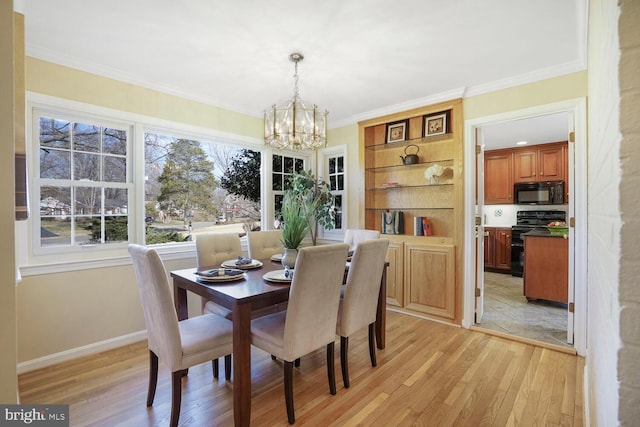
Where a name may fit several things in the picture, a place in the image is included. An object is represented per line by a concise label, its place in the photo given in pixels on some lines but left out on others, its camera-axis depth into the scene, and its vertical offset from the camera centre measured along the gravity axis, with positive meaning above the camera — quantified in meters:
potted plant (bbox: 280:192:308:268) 2.34 -0.16
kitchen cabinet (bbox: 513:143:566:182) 5.31 +0.86
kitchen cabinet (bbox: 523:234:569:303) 3.78 -0.76
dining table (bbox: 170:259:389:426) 1.67 -0.55
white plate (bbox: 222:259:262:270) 2.43 -0.45
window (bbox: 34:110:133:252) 2.51 +0.26
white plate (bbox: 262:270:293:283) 2.00 -0.47
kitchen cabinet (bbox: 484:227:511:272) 5.73 -0.76
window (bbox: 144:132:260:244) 3.21 +0.27
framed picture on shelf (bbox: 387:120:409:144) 3.92 +1.05
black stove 5.46 -0.34
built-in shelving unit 3.34 +0.12
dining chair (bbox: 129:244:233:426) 1.61 -0.76
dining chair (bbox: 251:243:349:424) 1.73 -0.65
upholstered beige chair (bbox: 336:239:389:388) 2.14 -0.61
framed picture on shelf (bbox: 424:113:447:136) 3.53 +1.03
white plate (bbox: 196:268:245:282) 2.01 -0.46
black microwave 5.27 +0.31
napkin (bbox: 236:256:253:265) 2.52 -0.43
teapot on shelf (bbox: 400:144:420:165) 3.77 +0.64
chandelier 2.47 +0.70
